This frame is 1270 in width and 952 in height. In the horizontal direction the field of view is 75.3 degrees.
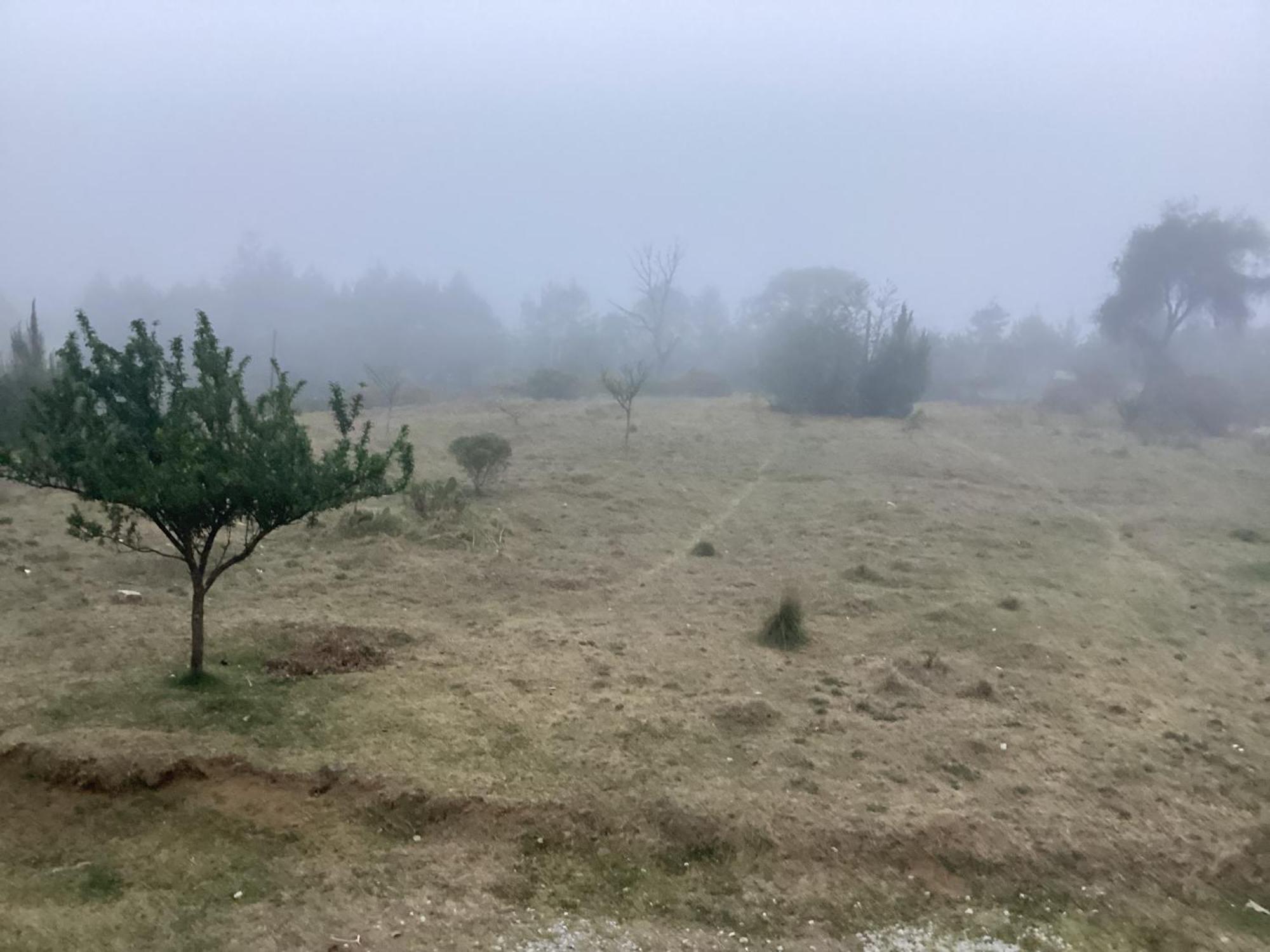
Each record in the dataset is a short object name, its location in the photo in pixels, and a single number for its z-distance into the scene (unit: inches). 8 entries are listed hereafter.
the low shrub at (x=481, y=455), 836.0
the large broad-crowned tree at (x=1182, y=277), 2015.3
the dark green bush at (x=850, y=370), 1590.8
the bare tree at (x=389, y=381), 1276.3
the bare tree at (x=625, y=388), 1181.7
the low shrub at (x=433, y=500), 699.4
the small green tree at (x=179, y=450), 313.4
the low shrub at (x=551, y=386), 1754.4
